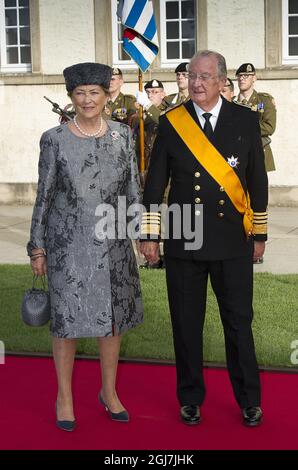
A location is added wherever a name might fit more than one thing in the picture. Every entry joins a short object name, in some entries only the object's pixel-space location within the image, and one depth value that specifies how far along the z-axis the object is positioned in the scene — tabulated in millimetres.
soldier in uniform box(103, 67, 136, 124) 11711
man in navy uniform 5012
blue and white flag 10219
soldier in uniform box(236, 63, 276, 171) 11406
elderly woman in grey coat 4996
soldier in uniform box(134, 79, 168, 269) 10438
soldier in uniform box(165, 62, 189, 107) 11289
